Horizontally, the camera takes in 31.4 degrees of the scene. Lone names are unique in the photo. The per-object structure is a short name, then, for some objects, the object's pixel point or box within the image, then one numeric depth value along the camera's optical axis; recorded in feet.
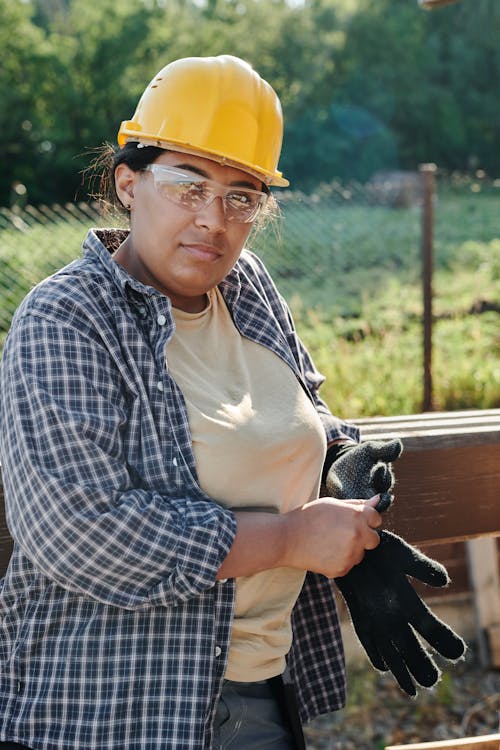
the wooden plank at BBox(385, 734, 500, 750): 5.25
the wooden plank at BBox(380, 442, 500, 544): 6.30
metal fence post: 19.20
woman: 4.45
